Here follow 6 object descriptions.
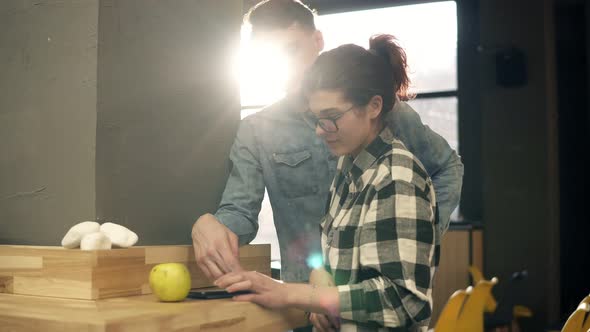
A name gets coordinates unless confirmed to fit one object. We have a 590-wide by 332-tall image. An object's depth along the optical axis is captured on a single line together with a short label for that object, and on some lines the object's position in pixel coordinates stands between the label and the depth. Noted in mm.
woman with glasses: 1512
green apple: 1604
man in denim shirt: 2254
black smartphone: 1686
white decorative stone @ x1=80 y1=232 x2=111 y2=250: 1605
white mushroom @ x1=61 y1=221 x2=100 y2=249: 1626
